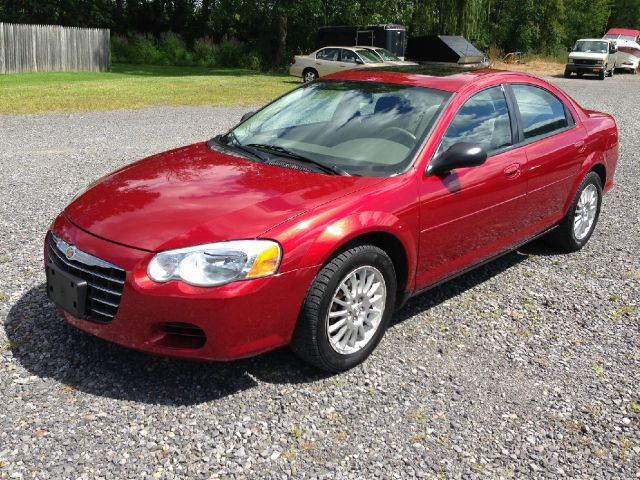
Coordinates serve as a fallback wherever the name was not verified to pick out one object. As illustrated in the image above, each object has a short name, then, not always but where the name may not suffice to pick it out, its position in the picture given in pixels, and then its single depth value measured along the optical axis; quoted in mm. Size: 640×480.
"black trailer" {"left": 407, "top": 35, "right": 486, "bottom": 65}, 29672
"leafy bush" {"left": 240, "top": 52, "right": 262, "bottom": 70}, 35812
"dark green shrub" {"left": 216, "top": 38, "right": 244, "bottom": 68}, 37938
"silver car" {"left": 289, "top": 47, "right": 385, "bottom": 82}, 23453
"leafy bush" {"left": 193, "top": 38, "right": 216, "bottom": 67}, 38219
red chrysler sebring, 3166
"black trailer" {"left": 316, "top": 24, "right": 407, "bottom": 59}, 29969
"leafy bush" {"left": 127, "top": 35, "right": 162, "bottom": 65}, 38781
